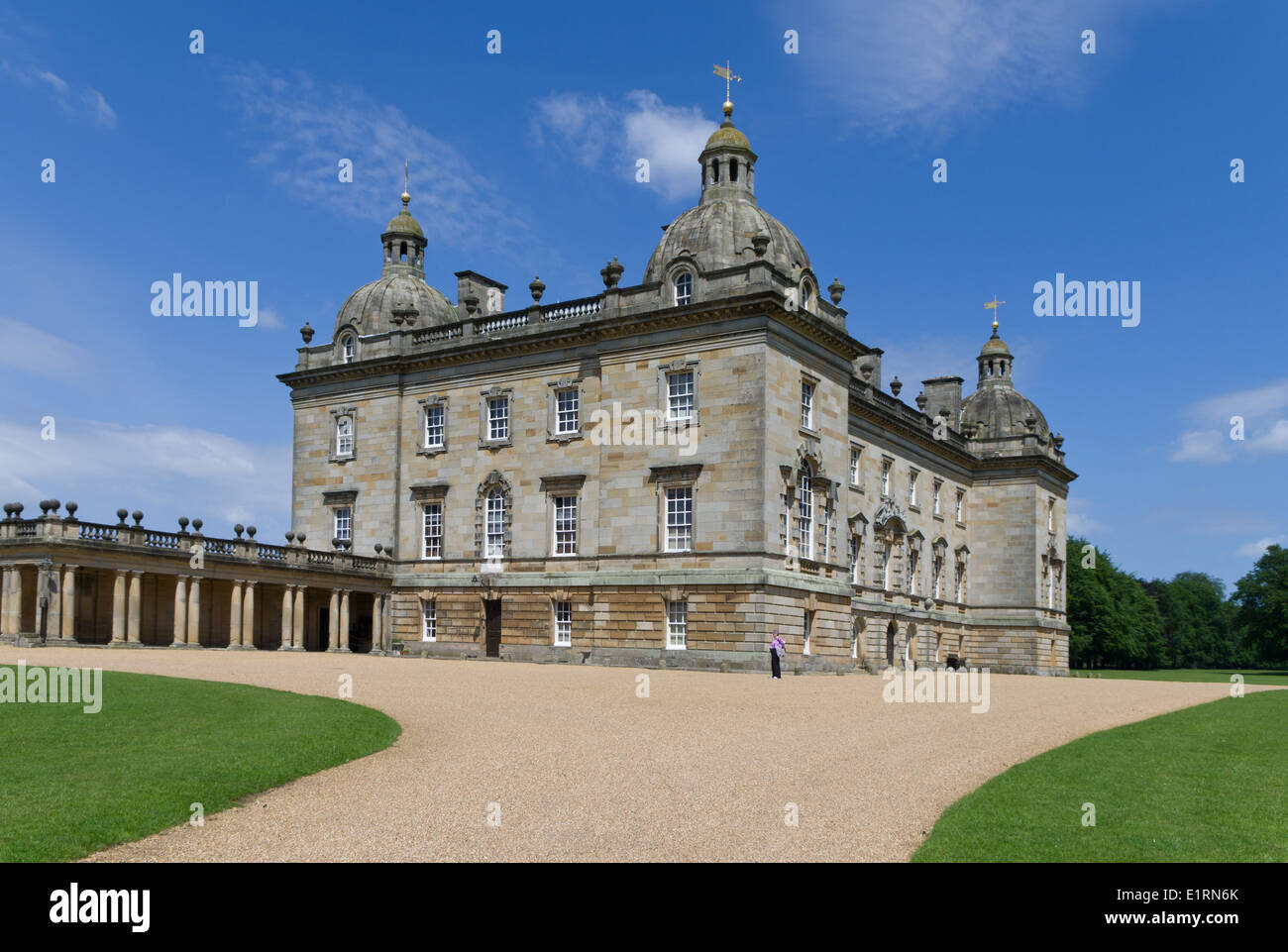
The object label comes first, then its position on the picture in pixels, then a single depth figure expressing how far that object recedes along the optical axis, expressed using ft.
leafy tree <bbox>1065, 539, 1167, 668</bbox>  277.23
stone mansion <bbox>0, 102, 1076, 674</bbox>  122.83
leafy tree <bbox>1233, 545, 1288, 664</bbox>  277.03
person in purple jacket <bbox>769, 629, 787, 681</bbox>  104.80
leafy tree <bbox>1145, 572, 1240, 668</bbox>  383.04
